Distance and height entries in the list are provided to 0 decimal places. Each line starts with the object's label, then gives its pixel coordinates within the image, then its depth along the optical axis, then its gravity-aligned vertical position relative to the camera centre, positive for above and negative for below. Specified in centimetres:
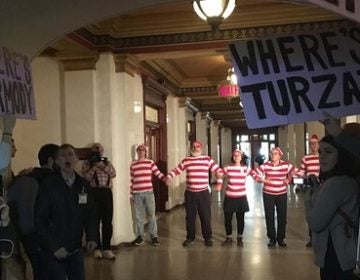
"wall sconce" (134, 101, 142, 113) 855 +79
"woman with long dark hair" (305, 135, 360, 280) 271 -36
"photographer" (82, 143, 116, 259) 674 -53
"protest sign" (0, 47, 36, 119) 326 +47
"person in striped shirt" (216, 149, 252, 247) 753 -69
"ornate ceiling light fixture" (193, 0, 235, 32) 394 +112
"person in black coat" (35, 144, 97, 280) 338 -45
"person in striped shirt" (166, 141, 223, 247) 757 -65
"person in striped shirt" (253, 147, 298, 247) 729 -64
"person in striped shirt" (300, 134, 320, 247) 738 -26
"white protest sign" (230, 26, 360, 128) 307 +44
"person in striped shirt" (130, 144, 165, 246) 766 -63
